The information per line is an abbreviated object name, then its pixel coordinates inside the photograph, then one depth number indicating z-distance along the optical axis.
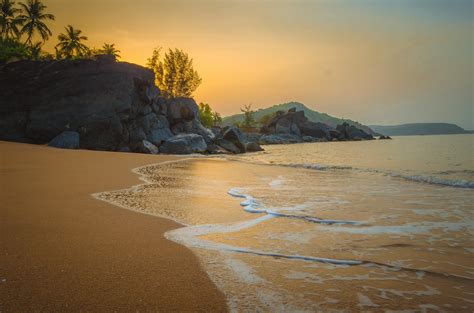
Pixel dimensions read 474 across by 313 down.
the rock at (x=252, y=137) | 70.84
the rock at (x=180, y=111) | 36.00
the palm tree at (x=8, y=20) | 44.91
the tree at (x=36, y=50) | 46.85
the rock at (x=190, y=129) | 35.12
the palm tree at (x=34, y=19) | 47.25
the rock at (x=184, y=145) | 26.45
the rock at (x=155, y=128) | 28.42
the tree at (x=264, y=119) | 129.64
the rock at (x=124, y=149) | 25.09
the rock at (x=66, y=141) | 22.19
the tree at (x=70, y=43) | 52.81
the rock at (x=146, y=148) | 24.53
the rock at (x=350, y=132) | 94.69
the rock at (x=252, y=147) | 34.93
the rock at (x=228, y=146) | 31.52
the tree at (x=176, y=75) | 58.00
